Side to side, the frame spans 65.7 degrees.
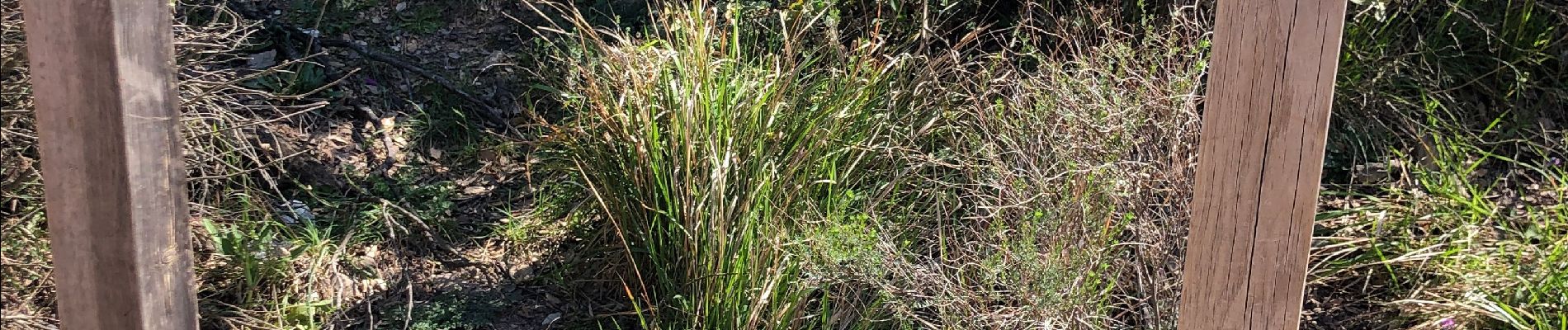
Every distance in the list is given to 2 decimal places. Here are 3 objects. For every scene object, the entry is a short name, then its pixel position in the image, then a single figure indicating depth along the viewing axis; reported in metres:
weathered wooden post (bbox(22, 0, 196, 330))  1.59
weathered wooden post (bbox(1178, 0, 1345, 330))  1.65
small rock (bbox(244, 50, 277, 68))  4.94
